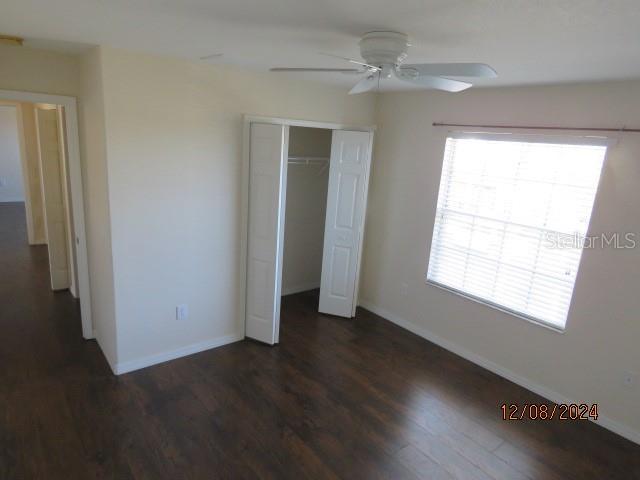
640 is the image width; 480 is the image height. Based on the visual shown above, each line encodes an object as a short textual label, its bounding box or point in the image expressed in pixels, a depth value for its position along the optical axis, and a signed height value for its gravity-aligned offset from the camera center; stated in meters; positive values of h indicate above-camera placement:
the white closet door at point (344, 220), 4.26 -0.56
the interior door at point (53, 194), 4.38 -0.53
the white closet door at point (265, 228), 3.49 -0.58
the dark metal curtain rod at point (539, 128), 2.82 +0.43
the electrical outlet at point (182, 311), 3.54 -1.35
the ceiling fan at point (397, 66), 1.83 +0.51
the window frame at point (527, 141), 2.96 +0.28
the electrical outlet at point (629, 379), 2.91 -1.36
